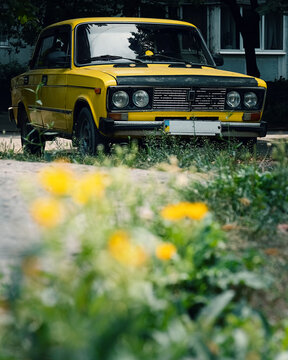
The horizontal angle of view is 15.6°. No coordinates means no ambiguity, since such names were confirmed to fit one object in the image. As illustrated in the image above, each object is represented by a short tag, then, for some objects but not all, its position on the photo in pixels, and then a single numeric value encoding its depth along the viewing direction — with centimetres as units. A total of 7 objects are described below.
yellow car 1032
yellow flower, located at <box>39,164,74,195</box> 305
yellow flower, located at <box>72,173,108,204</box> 323
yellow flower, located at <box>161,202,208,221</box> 346
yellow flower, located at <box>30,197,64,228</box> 282
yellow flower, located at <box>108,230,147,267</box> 262
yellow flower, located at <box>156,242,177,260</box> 316
